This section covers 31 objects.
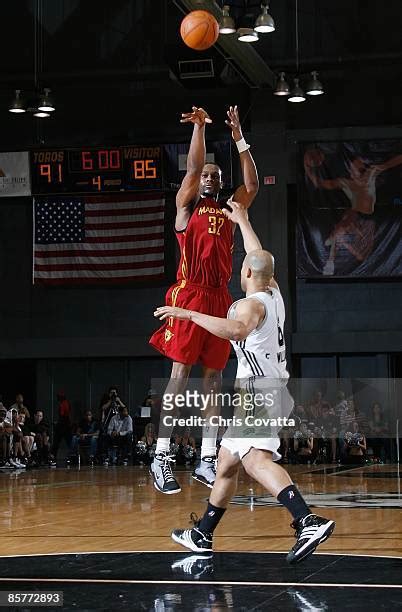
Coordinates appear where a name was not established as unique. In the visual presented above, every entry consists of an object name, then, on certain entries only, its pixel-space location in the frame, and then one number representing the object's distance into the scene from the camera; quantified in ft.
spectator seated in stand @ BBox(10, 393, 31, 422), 70.95
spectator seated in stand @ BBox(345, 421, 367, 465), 68.18
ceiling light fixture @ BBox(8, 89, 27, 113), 71.87
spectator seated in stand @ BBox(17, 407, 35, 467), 69.38
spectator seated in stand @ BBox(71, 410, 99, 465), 74.33
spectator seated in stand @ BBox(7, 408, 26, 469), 68.16
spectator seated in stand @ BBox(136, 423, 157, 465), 71.10
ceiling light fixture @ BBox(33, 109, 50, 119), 69.87
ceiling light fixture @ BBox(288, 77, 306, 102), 69.87
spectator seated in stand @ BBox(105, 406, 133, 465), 72.13
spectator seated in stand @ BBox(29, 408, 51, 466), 72.69
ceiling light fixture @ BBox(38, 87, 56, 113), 69.31
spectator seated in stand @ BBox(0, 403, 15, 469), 67.05
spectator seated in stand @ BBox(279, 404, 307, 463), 67.56
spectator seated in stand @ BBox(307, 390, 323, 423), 67.92
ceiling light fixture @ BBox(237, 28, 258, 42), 55.11
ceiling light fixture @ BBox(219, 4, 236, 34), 53.93
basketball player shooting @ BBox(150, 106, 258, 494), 24.85
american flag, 79.71
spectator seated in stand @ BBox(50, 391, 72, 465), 77.46
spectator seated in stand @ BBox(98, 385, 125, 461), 72.54
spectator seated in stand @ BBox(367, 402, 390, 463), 69.28
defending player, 20.21
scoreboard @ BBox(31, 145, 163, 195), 78.02
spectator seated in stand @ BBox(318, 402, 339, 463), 68.13
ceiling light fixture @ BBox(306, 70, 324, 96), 70.59
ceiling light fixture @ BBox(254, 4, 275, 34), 54.70
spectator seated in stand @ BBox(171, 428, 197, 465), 67.87
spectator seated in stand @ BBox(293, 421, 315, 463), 68.28
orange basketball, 28.94
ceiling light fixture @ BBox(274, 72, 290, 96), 70.08
